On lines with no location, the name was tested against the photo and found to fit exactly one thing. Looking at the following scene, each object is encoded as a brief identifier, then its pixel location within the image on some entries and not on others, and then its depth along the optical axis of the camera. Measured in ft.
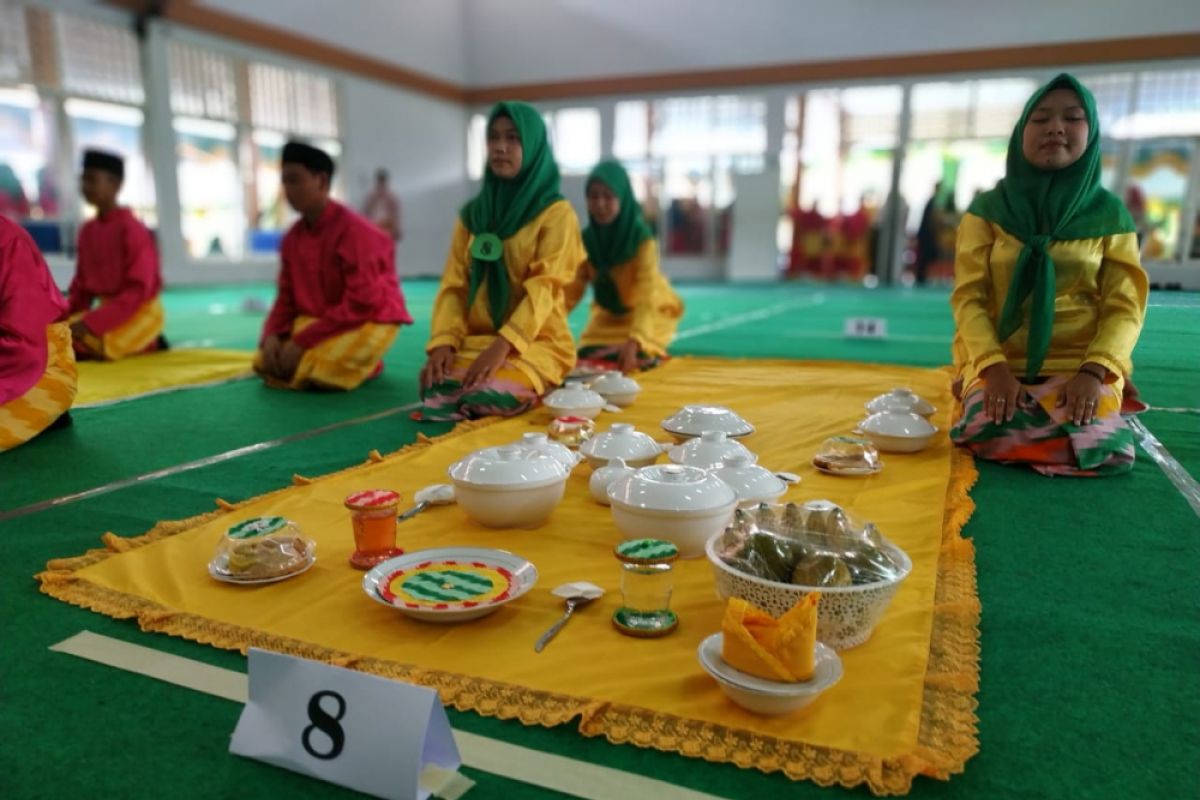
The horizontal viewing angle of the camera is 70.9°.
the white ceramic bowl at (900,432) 7.27
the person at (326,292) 10.93
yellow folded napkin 3.21
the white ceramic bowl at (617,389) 9.34
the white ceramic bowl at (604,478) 5.66
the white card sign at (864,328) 16.24
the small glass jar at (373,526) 4.71
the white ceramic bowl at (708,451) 5.76
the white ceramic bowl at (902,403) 7.94
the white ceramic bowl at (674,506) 4.58
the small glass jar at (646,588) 3.93
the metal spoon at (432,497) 5.88
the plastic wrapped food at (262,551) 4.62
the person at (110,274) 12.86
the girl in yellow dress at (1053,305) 6.94
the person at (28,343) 7.47
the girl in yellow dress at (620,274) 12.05
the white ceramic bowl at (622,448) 6.12
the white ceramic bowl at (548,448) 5.61
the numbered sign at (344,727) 2.90
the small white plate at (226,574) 4.58
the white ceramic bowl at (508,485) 5.11
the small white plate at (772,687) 3.20
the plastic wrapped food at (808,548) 3.70
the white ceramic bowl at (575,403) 8.41
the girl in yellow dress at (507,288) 9.04
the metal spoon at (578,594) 4.29
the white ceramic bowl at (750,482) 5.09
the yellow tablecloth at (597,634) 3.22
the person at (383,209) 36.88
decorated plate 4.04
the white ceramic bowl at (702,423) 7.22
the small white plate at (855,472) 6.67
